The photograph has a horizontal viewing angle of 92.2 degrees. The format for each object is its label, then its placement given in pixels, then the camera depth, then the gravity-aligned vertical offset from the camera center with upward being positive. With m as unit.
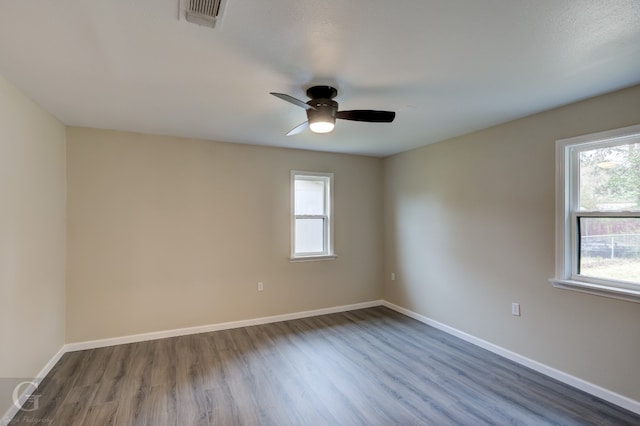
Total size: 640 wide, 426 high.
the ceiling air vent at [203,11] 1.42 +0.96
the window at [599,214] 2.41 -0.02
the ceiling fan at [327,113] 2.32 +0.75
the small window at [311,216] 4.54 -0.07
